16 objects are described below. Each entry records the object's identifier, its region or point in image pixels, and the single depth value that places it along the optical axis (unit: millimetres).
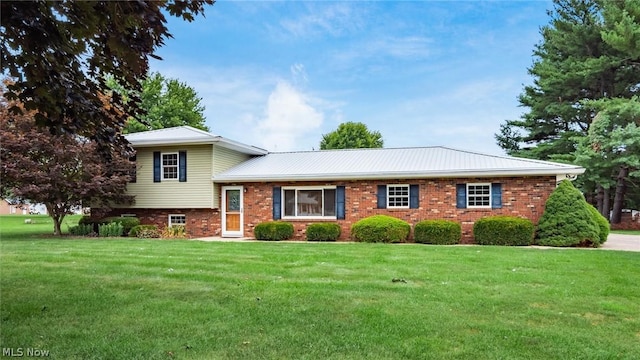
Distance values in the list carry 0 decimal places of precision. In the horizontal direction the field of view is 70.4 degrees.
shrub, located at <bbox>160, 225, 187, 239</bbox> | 17453
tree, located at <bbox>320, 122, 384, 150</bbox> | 42719
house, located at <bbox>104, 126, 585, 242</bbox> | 15242
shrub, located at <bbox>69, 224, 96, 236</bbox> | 18000
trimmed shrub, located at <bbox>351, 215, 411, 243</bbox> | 14953
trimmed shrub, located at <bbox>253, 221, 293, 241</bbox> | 16531
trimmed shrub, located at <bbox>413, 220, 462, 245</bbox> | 14758
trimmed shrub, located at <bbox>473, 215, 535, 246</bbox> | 14039
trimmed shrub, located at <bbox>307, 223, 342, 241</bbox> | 16109
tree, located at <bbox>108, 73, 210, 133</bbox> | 35978
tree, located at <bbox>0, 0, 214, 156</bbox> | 4105
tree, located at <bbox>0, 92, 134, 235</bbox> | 15828
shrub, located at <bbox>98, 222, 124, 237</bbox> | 17391
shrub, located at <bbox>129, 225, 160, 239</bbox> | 17109
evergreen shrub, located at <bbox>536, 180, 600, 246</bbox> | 13609
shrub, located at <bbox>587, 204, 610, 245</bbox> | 14462
